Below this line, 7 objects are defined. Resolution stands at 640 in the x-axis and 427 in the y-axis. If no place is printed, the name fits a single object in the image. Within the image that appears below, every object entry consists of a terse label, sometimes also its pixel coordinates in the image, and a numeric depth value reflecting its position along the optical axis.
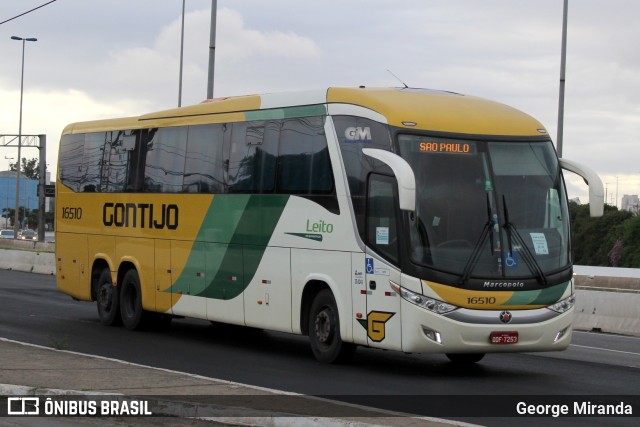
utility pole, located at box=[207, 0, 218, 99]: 32.53
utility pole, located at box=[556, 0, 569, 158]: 35.00
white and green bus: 14.33
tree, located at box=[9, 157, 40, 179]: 189.00
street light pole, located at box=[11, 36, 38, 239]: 75.44
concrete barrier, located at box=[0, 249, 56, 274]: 41.97
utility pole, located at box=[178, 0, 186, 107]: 56.66
